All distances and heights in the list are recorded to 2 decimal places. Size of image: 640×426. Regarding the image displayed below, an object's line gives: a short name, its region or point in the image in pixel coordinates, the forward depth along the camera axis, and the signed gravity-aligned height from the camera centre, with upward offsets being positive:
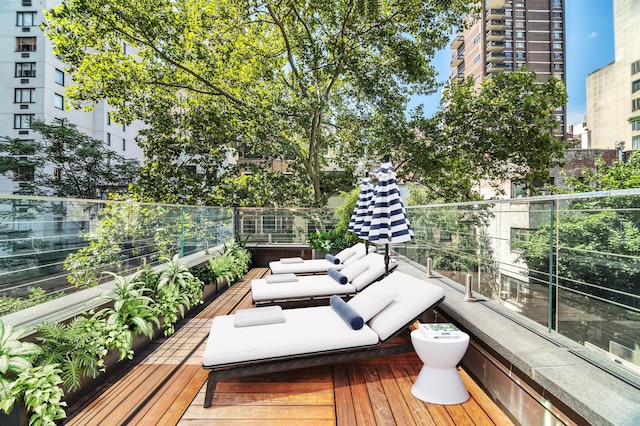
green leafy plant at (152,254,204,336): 4.08 -0.98
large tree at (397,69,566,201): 12.43 +3.11
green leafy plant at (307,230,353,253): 9.36 -0.67
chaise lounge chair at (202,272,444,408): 2.76 -1.02
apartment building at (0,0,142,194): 26.28 +10.58
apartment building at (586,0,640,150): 45.28 +17.98
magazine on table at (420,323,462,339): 2.66 -0.88
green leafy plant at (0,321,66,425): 2.14 -1.08
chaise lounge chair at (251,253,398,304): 4.91 -1.01
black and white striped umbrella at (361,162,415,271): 4.07 +0.03
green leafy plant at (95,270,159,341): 3.33 -0.94
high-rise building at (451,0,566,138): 52.00 +27.22
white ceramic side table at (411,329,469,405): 2.59 -1.15
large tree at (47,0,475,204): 10.25 +4.86
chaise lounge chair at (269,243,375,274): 6.73 -0.98
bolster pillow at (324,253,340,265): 6.88 -0.86
